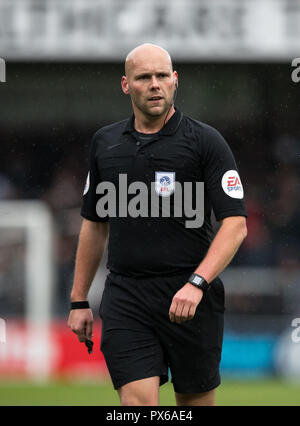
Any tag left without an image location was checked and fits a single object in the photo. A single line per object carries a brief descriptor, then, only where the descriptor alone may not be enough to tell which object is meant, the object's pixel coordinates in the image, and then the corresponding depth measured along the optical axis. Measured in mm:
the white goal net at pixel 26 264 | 26016
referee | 8883
